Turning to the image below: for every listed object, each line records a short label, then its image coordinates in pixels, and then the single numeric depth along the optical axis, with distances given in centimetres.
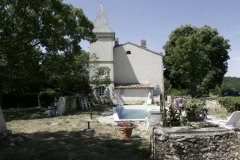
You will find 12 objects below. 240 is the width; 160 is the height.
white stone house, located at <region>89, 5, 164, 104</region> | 2463
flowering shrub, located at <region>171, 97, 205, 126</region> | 578
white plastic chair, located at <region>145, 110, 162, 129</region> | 985
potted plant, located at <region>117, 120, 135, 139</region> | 758
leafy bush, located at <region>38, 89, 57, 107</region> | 2025
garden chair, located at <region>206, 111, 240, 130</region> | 857
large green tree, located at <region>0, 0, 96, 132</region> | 1127
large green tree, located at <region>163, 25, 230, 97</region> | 2214
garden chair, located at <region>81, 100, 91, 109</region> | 1868
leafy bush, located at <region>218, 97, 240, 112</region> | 1393
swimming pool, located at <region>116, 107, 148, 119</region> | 1675
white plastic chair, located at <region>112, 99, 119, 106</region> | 2230
